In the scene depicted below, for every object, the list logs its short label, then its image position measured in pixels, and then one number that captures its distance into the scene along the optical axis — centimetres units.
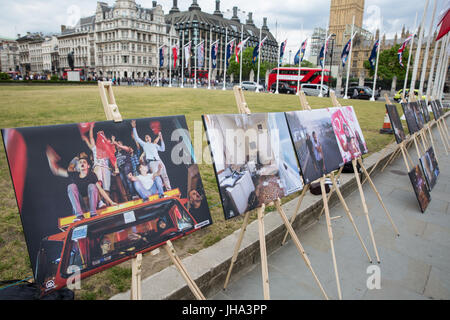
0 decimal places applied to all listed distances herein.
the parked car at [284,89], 3854
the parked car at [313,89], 3400
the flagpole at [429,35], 1350
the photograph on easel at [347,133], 328
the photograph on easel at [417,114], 604
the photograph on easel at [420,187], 412
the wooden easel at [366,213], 299
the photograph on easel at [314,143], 268
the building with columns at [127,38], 7581
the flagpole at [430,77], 1903
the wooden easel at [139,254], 171
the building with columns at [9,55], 11812
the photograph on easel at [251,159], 211
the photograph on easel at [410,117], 539
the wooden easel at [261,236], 199
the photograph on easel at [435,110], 854
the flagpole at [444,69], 1842
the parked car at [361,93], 3075
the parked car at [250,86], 4169
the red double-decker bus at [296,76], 3800
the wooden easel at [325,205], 246
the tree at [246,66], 7094
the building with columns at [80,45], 8556
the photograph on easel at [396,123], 456
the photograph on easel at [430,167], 481
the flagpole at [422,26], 1286
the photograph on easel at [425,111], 736
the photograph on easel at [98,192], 145
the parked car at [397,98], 3007
